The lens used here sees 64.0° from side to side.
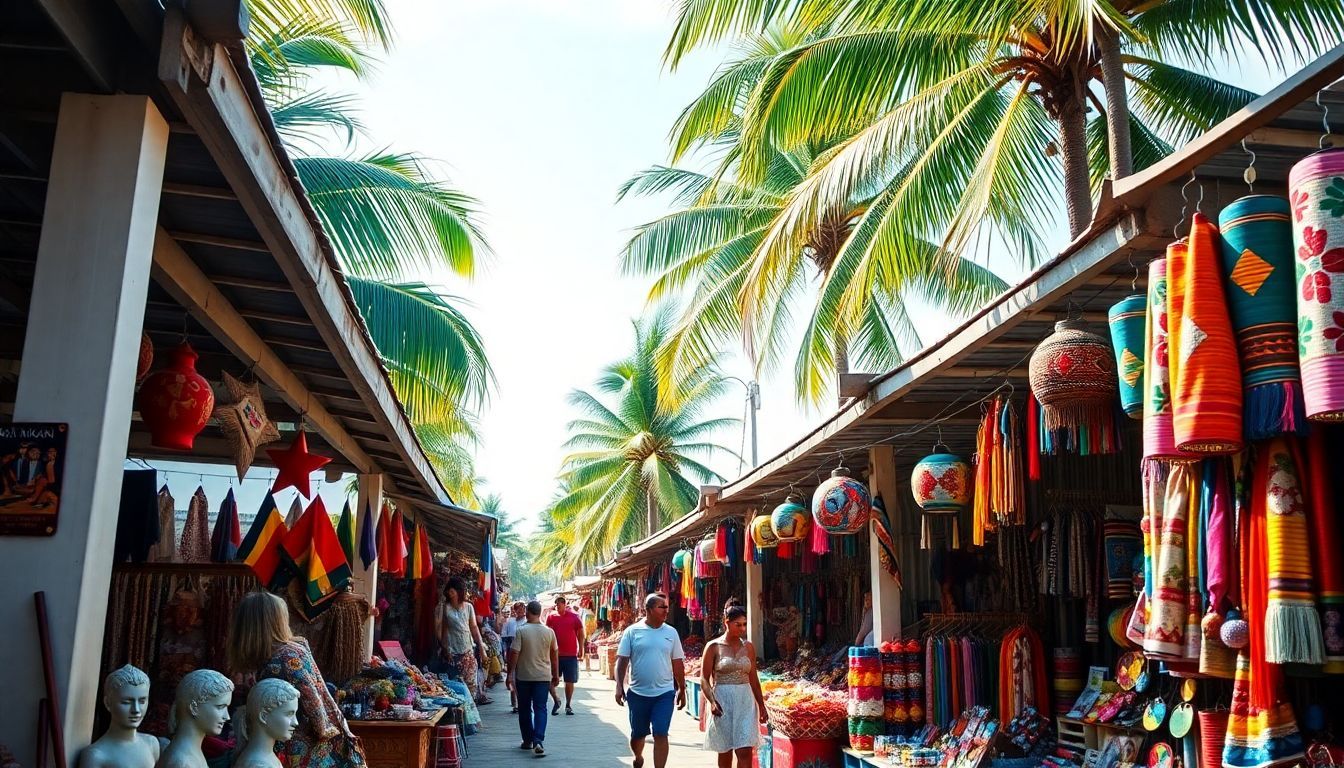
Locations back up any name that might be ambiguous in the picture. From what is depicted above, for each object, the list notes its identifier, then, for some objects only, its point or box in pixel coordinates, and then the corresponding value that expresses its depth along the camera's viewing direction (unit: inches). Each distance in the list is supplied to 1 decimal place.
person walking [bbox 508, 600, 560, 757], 469.4
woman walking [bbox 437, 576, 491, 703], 581.0
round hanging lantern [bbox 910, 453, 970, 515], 287.6
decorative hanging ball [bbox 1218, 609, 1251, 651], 150.1
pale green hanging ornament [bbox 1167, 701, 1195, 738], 209.2
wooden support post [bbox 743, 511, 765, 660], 573.0
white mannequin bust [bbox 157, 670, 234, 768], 153.8
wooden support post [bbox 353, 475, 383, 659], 411.2
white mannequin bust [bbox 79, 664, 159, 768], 139.4
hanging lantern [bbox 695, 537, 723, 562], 612.7
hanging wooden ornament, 251.0
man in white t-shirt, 346.9
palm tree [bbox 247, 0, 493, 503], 507.5
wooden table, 315.6
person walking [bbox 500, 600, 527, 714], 677.4
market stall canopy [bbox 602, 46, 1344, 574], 149.5
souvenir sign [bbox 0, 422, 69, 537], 137.4
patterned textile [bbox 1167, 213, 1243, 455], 140.3
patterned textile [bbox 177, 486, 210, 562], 353.1
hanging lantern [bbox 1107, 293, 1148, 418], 171.0
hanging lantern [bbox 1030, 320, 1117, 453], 199.2
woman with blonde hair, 203.8
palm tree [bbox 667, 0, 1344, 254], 360.5
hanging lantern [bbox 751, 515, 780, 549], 455.5
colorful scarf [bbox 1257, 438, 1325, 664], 137.8
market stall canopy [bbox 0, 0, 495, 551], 140.5
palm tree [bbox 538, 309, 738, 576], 1266.0
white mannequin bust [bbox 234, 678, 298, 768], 176.2
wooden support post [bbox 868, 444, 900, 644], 356.8
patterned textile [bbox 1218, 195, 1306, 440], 138.4
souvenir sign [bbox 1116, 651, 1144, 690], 257.4
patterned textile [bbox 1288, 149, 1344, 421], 127.5
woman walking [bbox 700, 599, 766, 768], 322.7
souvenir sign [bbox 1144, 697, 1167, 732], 231.5
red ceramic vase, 216.5
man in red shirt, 629.6
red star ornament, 305.1
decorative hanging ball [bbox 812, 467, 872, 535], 340.5
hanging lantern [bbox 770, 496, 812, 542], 417.1
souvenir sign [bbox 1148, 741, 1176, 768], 225.0
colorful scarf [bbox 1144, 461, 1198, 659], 163.2
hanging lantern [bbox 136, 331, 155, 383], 230.7
